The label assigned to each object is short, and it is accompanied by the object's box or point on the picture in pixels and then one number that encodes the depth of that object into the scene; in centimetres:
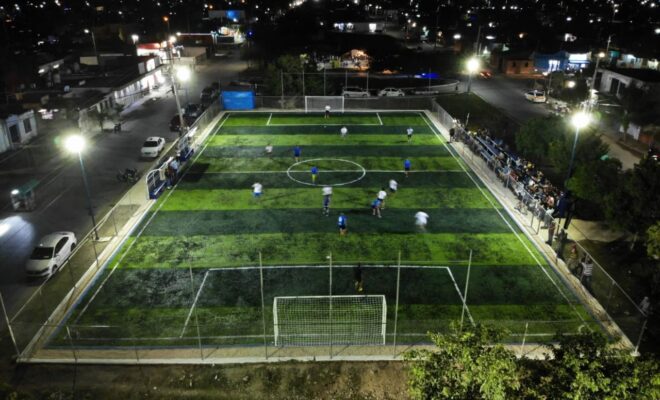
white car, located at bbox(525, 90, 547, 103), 5688
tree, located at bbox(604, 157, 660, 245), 2119
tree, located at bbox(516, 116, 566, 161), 3225
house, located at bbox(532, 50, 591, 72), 7319
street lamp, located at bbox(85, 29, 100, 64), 6881
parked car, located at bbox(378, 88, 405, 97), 5594
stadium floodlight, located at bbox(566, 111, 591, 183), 2548
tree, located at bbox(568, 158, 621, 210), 2451
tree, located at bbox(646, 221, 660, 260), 1850
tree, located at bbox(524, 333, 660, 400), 864
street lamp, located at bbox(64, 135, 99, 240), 2359
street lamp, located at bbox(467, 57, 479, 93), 5184
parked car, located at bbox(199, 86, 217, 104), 5636
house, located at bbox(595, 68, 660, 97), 4984
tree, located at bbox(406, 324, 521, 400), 873
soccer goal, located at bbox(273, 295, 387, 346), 1786
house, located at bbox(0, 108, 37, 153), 3788
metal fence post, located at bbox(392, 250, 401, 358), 1722
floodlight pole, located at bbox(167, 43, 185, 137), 3692
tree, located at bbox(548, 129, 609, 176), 2873
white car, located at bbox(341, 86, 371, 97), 5575
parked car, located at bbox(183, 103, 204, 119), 4950
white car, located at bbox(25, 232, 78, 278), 2203
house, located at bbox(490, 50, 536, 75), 7394
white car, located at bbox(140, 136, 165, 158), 3806
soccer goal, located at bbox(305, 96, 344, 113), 5078
